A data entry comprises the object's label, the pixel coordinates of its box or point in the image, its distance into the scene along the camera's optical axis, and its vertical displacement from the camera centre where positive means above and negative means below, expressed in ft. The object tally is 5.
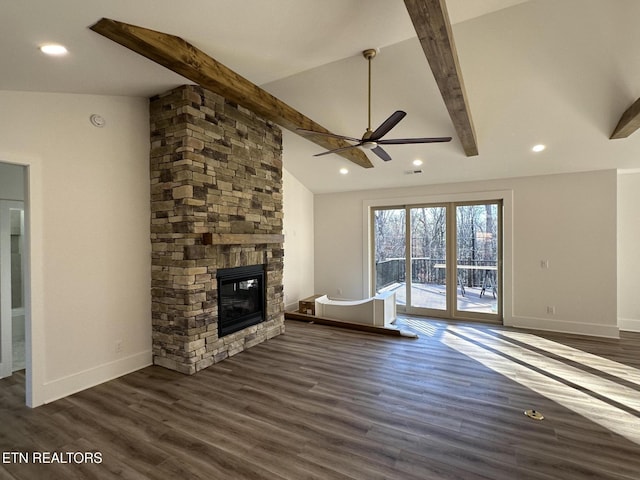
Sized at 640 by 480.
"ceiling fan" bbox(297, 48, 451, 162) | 8.66 +3.03
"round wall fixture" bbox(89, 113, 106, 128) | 10.44 +4.08
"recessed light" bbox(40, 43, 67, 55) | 7.13 +4.53
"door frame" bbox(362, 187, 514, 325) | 17.74 +0.99
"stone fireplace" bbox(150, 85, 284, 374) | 11.18 +0.53
